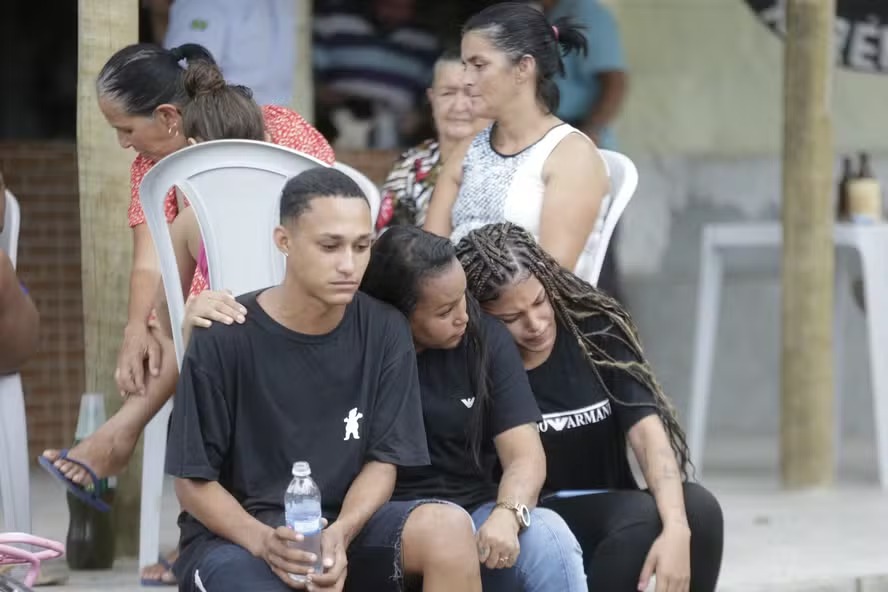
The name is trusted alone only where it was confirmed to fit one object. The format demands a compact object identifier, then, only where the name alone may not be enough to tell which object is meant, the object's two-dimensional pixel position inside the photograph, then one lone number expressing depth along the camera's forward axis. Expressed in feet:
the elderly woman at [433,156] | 39.68
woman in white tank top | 34.06
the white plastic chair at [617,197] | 35.01
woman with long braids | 29.89
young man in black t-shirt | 26.68
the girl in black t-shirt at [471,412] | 28.27
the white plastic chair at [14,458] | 34.86
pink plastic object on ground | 25.93
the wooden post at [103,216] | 36.09
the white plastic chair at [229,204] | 31.53
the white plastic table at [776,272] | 46.19
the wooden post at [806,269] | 44.14
